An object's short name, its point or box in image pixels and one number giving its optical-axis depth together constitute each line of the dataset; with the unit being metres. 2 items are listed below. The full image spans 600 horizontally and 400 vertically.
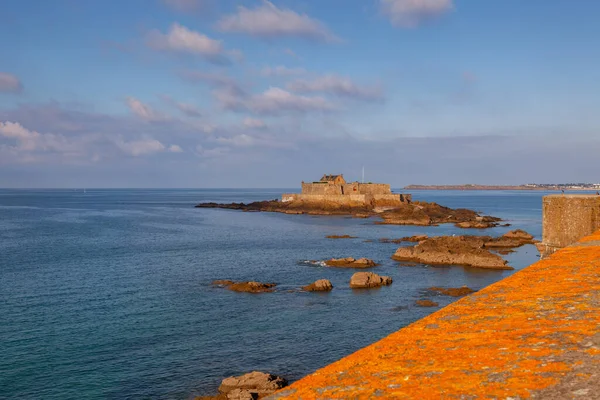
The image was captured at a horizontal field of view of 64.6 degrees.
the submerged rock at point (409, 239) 76.06
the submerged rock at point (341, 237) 84.12
